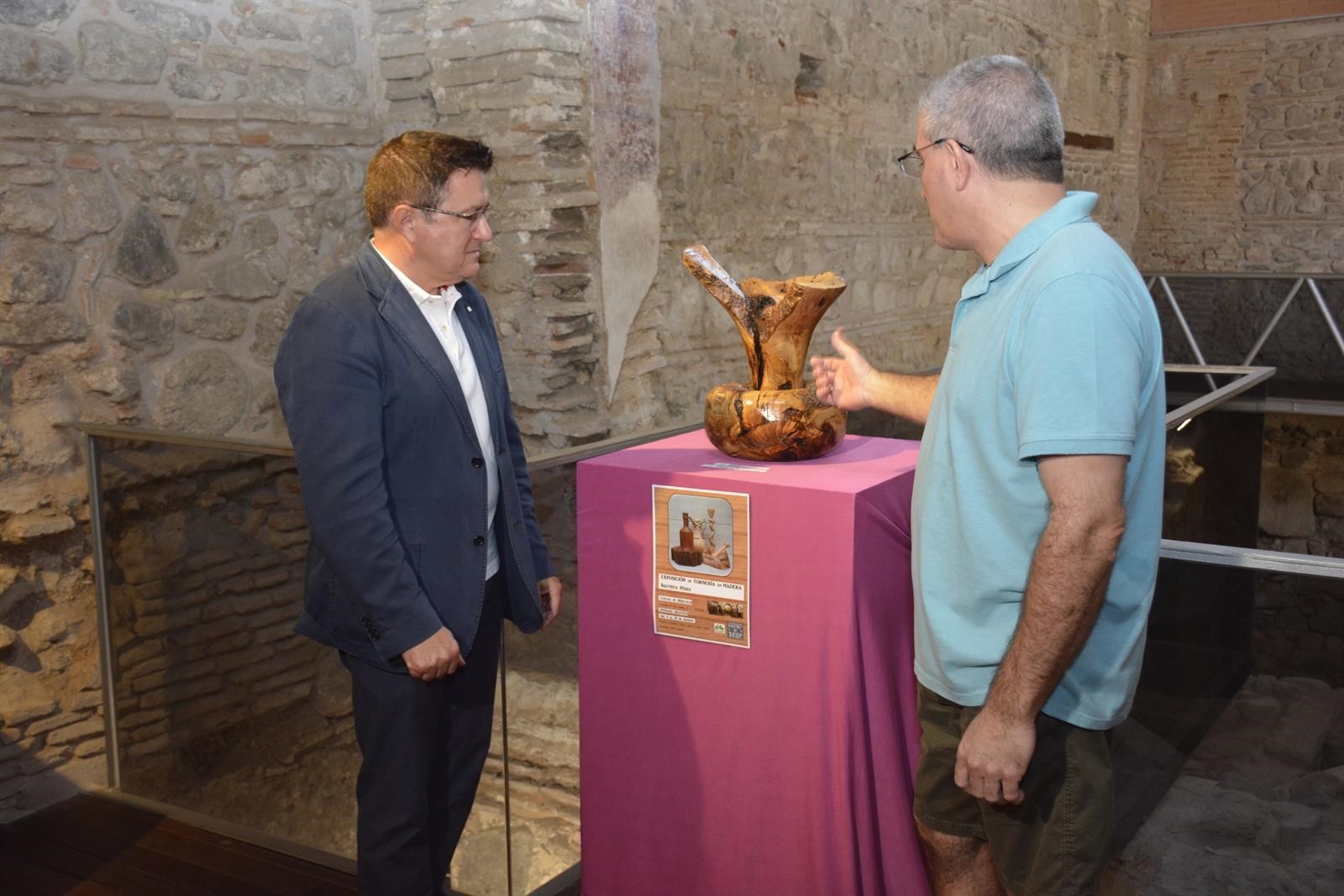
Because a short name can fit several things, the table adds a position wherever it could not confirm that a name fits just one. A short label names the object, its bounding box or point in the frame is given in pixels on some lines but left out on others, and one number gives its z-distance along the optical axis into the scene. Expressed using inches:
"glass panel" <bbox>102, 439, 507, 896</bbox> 120.4
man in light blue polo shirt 64.7
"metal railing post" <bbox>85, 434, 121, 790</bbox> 132.6
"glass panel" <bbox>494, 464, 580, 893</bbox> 108.0
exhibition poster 86.1
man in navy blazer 81.2
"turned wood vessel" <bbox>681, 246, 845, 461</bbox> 91.4
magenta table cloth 83.4
